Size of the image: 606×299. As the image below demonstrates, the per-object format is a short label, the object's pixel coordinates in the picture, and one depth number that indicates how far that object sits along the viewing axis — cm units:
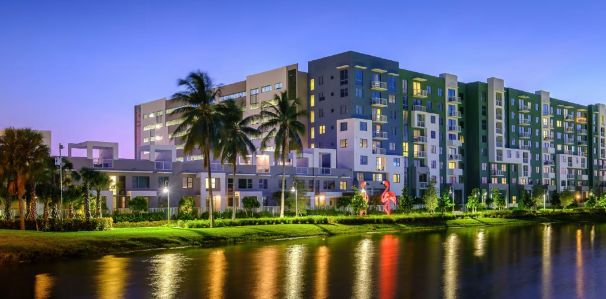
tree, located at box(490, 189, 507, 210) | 10220
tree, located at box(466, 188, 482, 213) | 9425
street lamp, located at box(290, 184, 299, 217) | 7091
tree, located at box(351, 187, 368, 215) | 7469
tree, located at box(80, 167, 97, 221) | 5631
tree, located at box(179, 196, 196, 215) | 6631
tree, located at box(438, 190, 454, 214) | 8975
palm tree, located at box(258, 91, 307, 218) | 6900
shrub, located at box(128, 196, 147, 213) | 6406
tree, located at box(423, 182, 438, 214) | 8744
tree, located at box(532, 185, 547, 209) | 10387
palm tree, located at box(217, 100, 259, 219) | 5966
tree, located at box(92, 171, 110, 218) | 5728
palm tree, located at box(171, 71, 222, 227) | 5694
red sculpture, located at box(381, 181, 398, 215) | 7925
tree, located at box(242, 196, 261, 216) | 7456
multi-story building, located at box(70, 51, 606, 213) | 8986
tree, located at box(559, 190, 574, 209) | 11138
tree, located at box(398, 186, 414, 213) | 8388
